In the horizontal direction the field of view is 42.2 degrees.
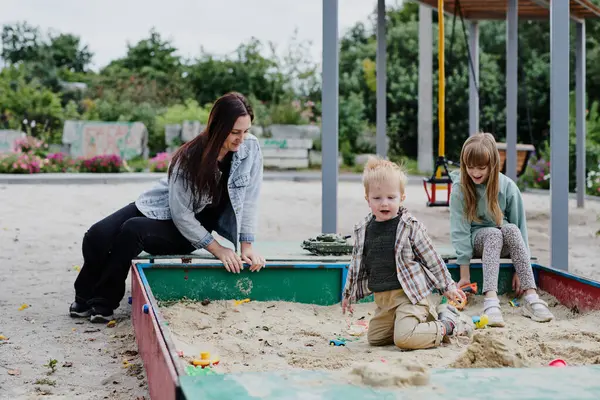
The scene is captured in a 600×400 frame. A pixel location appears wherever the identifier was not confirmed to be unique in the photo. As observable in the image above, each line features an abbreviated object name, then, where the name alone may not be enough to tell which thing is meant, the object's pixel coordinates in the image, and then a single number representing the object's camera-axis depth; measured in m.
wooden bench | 8.59
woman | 3.51
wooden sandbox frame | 1.82
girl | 3.57
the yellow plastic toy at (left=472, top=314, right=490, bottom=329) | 3.23
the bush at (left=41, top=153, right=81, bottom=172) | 14.25
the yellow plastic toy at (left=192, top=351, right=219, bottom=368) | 2.51
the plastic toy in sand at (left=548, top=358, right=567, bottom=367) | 2.45
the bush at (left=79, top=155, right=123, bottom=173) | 14.47
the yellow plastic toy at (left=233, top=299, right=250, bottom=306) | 3.56
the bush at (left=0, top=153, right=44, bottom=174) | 13.57
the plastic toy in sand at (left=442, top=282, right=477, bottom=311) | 3.56
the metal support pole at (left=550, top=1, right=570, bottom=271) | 4.26
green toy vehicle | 4.08
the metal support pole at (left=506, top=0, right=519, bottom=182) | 6.83
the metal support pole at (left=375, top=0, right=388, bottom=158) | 6.73
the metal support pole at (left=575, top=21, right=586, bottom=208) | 9.30
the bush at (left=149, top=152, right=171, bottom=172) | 14.99
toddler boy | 2.90
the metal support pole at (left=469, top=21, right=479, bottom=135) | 8.48
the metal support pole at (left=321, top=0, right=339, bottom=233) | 4.55
